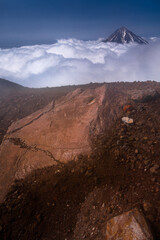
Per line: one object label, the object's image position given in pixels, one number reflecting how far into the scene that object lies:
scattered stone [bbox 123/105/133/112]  5.16
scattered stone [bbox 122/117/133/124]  4.68
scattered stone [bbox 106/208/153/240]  2.25
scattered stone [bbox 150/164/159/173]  3.19
